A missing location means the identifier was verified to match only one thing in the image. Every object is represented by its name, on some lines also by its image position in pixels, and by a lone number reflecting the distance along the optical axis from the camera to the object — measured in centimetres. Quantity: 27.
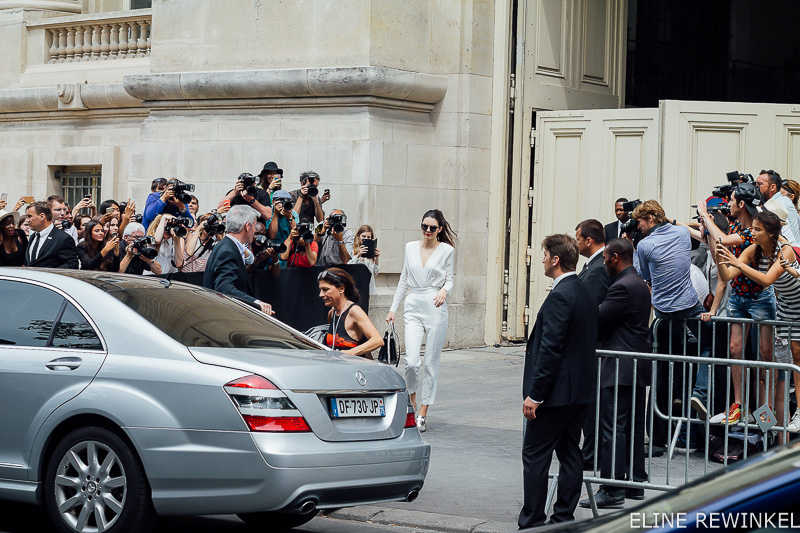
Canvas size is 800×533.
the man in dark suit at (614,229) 1413
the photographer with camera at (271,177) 1292
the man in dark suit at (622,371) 808
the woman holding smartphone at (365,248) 1341
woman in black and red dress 918
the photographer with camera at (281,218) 1202
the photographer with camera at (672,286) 1000
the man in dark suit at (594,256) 867
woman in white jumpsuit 1084
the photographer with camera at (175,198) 1207
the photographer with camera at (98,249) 1154
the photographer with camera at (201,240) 1148
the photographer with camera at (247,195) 1214
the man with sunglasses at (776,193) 1135
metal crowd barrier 754
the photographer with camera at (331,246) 1290
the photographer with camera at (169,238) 1155
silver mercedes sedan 625
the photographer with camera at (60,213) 1289
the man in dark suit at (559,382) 707
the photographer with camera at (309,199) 1298
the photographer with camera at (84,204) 1373
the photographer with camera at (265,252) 1113
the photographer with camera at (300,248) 1187
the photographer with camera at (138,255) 1090
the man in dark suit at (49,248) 1133
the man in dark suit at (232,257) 966
